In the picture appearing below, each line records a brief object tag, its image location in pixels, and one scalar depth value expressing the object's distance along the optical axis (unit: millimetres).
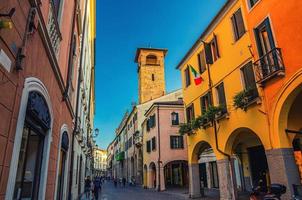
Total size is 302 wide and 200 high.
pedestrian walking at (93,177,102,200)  17953
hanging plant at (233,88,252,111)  11531
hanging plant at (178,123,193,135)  17844
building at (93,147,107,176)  124012
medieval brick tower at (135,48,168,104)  46750
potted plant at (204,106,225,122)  14074
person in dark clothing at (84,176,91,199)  20469
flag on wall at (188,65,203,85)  17234
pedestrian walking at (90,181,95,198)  19028
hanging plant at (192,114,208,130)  15653
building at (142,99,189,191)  28734
